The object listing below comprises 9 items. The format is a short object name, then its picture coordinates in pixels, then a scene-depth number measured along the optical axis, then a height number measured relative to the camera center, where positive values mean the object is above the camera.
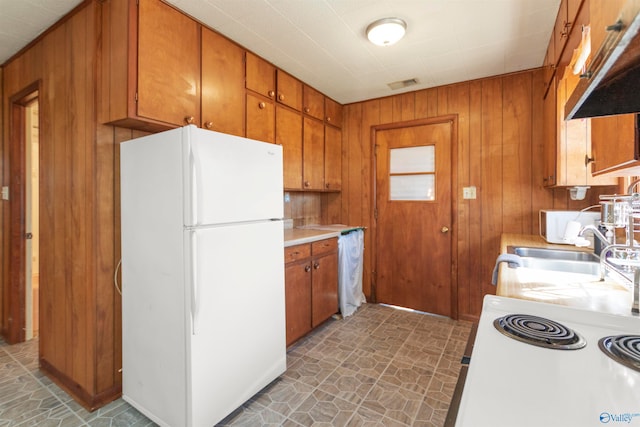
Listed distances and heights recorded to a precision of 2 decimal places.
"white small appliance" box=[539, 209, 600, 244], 2.30 -0.06
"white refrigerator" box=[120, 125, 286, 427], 1.56 -0.33
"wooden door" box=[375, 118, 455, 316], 3.30 -0.03
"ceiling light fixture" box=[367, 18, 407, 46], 2.08 +1.24
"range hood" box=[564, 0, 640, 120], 0.48 +0.28
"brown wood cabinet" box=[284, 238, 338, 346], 2.55 -0.65
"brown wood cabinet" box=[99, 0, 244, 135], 1.72 +0.86
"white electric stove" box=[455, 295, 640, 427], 0.60 -0.38
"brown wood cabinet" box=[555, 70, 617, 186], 1.92 +0.39
